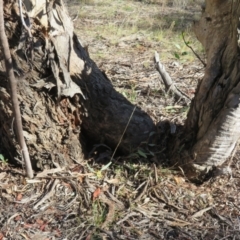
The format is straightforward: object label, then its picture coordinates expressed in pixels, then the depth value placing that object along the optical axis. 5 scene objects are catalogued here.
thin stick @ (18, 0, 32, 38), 2.41
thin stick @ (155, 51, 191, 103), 3.88
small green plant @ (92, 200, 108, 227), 2.66
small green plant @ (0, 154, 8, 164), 3.05
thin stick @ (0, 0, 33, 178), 2.36
